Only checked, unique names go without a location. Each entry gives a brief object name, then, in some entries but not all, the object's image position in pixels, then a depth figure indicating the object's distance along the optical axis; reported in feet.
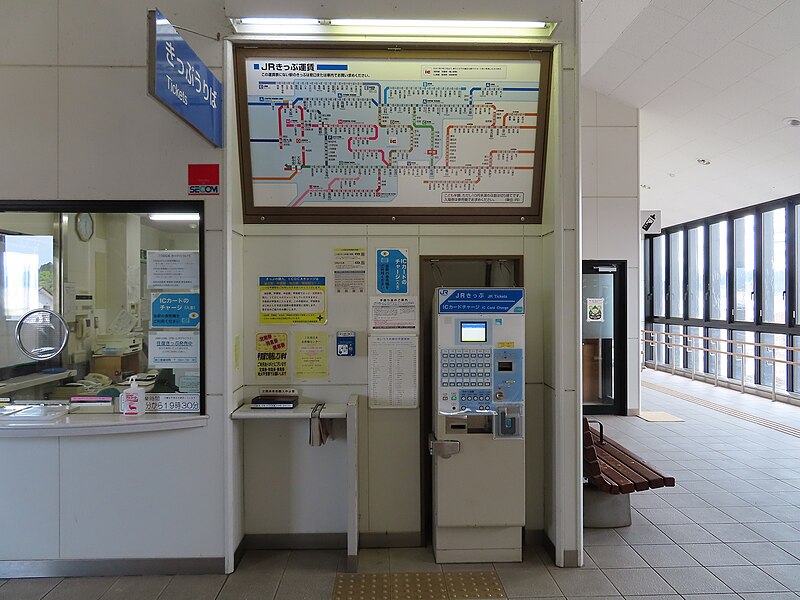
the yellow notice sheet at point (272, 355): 10.69
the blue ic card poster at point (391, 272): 10.75
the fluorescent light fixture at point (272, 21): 9.44
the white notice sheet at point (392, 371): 10.71
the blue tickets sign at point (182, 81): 6.75
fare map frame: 10.15
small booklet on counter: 10.09
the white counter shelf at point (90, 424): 9.31
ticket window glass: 10.00
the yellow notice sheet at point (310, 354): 10.71
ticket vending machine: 9.89
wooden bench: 10.85
